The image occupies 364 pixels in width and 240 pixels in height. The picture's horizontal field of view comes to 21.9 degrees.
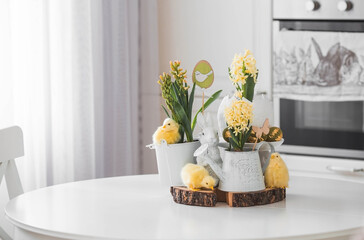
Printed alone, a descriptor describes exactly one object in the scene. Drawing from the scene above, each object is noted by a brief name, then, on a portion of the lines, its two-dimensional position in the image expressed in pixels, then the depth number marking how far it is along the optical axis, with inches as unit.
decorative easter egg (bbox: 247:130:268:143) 98.5
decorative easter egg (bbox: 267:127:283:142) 98.9
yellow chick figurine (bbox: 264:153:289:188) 98.3
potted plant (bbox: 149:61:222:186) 100.0
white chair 111.0
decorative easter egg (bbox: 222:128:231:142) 97.4
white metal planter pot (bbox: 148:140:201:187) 99.9
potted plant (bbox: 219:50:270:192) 95.5
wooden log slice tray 96.6
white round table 87.8
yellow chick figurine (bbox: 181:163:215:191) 96.3
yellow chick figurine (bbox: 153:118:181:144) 100.2
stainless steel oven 144.4
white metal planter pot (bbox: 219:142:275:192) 96.1
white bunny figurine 96.9
